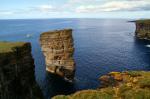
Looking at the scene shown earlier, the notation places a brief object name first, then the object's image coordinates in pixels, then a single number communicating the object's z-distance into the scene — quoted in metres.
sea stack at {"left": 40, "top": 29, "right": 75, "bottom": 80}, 43.61
